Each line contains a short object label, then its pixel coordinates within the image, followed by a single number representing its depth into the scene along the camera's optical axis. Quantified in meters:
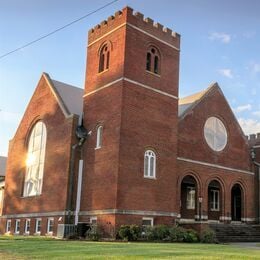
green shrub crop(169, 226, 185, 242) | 19.08
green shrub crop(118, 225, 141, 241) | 19.03
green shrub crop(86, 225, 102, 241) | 19.96
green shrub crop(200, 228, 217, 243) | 19.72
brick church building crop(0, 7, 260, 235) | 21.45
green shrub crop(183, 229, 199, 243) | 19.35
